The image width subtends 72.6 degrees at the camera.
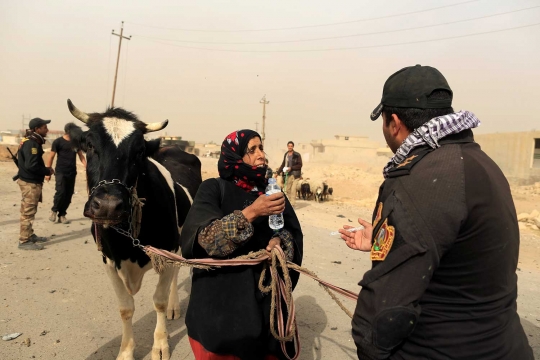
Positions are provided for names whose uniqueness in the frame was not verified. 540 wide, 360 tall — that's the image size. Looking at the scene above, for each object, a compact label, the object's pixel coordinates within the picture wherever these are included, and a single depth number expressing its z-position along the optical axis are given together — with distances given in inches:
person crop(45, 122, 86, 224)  325.1
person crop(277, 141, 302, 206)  486.3
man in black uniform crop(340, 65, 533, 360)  48.4
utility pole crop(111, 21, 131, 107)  1065.5
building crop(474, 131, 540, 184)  840.3
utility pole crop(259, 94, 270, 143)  1378.2
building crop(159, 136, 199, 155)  1651.8
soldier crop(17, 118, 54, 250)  250.8
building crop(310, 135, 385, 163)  1745.8
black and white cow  109.7
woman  85.5
